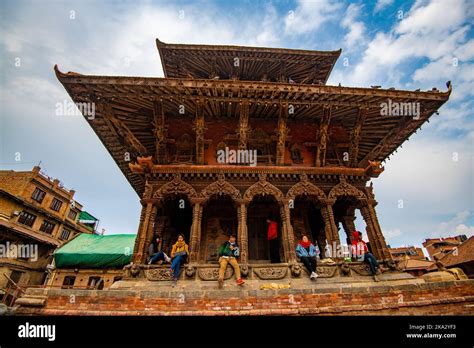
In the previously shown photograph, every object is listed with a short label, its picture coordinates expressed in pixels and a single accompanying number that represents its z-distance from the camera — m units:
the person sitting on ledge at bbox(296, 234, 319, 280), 8.07
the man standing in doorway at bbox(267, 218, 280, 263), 10.27
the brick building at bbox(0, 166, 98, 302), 22.58
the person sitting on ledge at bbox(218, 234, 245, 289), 7.57
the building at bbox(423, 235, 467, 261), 48.28
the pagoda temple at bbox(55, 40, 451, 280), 9.44
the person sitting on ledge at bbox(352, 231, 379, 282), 8.28
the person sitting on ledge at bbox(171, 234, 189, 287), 7.88
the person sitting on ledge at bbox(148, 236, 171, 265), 8.64
